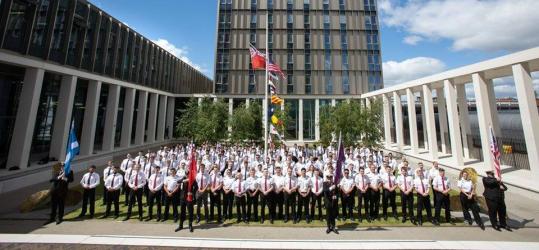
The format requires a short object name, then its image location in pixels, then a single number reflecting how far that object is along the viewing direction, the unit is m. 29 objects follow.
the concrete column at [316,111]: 43.69
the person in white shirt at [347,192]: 10.48
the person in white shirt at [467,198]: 9.63
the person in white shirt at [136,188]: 10.55
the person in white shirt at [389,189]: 10.51
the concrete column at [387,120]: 32.31
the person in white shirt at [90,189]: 10.74
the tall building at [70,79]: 17.34
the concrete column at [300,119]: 43.97
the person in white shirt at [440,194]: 9.93
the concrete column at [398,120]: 28.86
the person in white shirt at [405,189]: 10.23
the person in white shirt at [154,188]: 10.49
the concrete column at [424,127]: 28.02
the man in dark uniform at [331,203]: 9.22
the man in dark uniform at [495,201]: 9.34
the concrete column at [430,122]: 22.43
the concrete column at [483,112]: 17.03
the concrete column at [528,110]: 13.87
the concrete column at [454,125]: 19.53
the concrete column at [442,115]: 25.39
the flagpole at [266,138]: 15.15
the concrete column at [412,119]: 26.10
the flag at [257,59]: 15.67
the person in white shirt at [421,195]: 9.98
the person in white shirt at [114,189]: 10.68
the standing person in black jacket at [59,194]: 10.01
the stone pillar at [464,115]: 22.42
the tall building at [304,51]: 44.19
